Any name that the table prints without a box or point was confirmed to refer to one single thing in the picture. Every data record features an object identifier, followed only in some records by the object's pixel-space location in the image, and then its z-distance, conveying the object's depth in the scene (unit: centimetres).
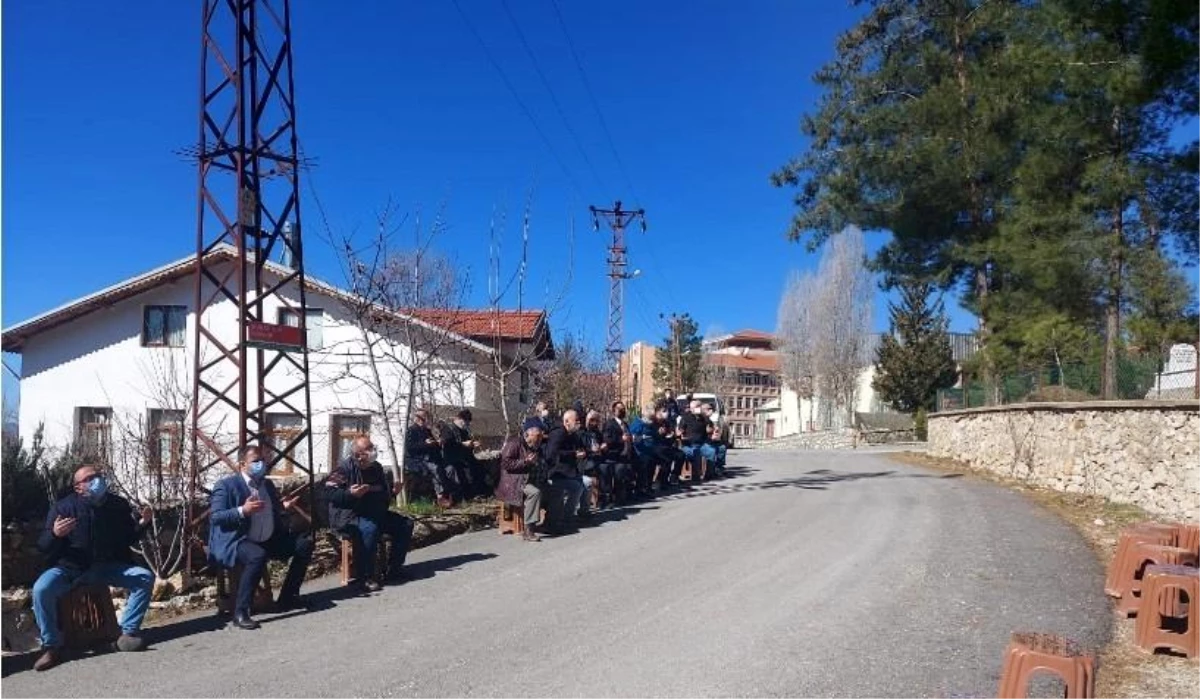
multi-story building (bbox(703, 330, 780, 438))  7900
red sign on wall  963
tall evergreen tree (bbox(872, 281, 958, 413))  4175
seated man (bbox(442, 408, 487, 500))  1354
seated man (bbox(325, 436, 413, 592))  860
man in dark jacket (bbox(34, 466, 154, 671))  645
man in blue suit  750
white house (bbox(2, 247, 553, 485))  2238
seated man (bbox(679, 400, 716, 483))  1755
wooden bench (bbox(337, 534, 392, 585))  874
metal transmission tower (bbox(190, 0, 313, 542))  959
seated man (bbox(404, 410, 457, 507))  1295
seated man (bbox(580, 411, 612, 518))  1351
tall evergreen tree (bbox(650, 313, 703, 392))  5491
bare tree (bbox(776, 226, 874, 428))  5509
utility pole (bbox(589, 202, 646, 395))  3719
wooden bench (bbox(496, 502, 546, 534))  1162
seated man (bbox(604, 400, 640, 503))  1427
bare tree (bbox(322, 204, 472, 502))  1321
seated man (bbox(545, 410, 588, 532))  1173
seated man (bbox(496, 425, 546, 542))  1117
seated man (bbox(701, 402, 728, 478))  1855
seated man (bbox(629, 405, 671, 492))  1545
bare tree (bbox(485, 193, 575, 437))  1474
